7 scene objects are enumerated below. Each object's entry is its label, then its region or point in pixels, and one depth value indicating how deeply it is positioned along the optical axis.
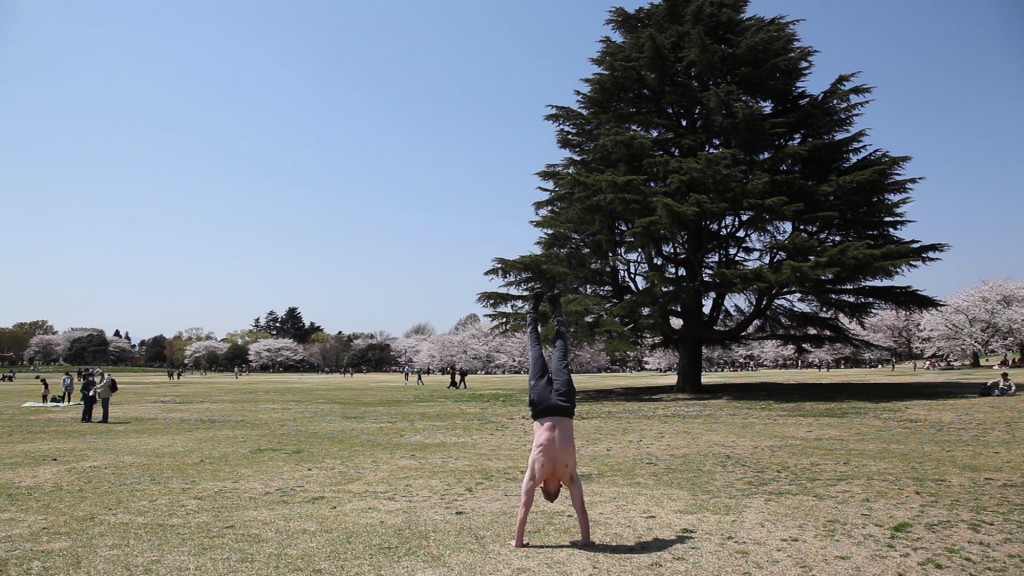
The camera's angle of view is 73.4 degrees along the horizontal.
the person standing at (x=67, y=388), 27.12
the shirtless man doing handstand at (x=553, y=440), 5.98
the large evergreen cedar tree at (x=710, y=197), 25.28
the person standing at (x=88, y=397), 19.38
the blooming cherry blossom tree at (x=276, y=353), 126.00
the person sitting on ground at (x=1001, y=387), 22.66
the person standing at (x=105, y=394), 19.25
